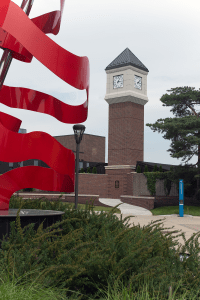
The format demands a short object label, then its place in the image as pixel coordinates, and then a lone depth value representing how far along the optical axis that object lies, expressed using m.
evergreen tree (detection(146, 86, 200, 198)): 25.81
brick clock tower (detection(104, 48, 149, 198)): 37.28
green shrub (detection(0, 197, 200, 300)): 3.93
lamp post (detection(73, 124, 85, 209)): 13.47
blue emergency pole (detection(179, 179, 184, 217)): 22.28
